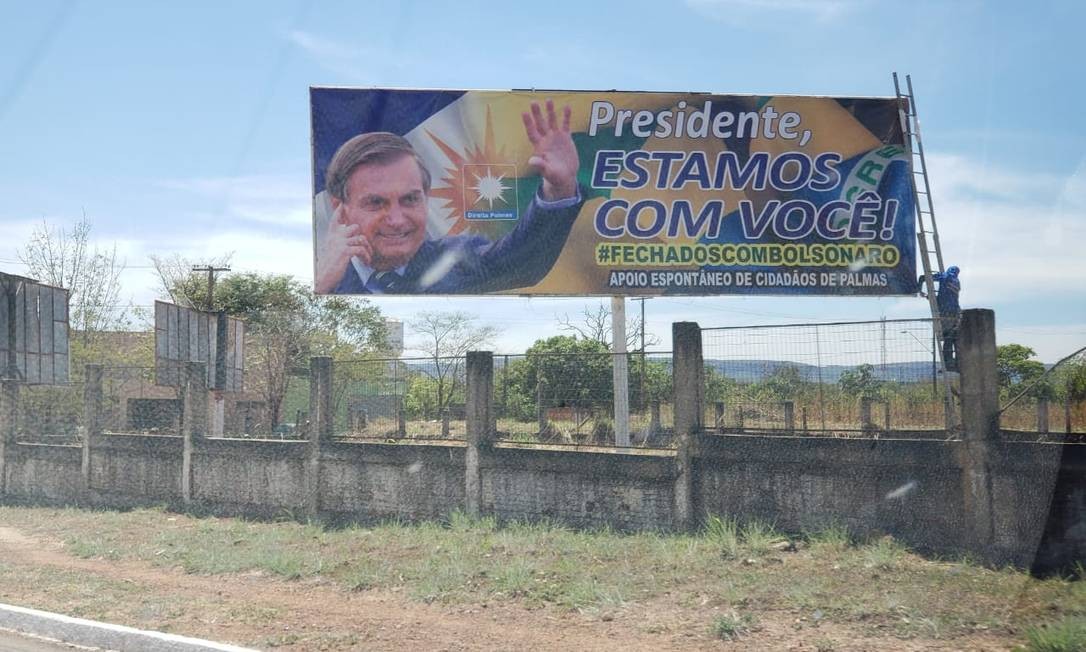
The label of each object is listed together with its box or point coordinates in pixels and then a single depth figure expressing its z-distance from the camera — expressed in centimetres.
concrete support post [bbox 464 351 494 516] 1307
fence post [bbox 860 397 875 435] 1141
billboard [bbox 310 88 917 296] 1627
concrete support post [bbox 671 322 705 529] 1161
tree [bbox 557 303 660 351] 2798
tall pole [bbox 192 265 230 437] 1956
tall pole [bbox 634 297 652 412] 1249
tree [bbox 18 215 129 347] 3177
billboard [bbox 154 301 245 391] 1888
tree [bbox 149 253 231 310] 3791
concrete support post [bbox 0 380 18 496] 1886
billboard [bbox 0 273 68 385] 2145
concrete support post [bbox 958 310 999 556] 982
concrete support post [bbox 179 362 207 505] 1608
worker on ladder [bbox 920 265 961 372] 1484
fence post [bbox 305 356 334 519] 1441
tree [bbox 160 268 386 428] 3538
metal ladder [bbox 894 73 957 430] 1481
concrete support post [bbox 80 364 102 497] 1745
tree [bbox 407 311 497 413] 1370
